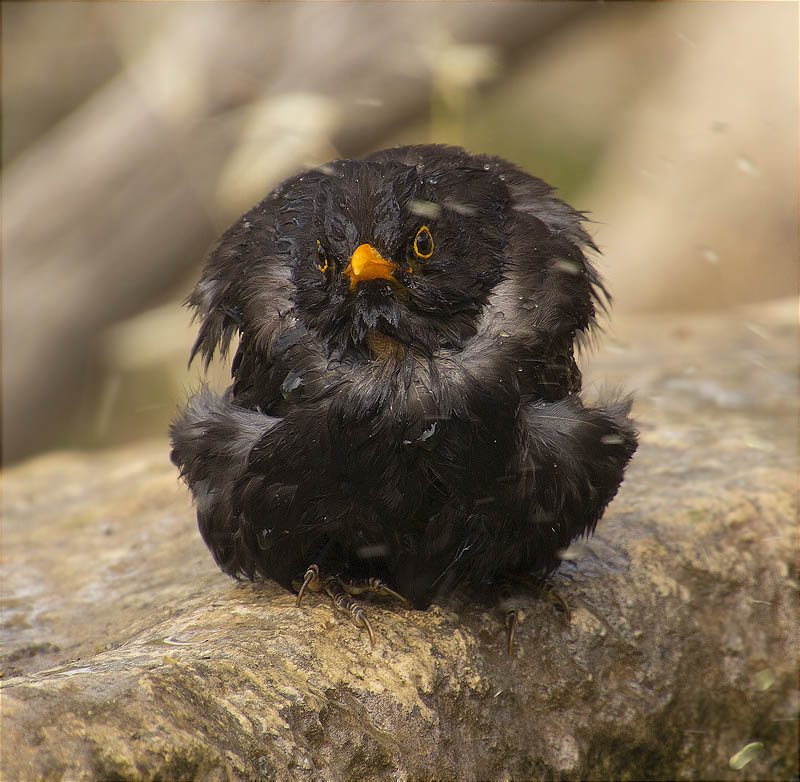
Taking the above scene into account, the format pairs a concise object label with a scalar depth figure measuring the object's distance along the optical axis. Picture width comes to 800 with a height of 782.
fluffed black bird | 5.85
